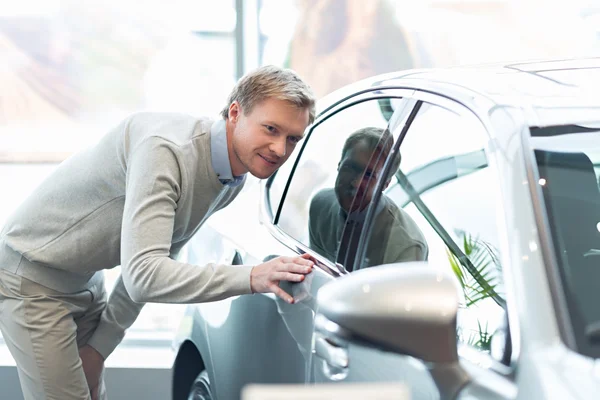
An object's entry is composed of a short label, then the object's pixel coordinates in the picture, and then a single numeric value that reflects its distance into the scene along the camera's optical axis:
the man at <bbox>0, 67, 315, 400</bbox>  2.72
